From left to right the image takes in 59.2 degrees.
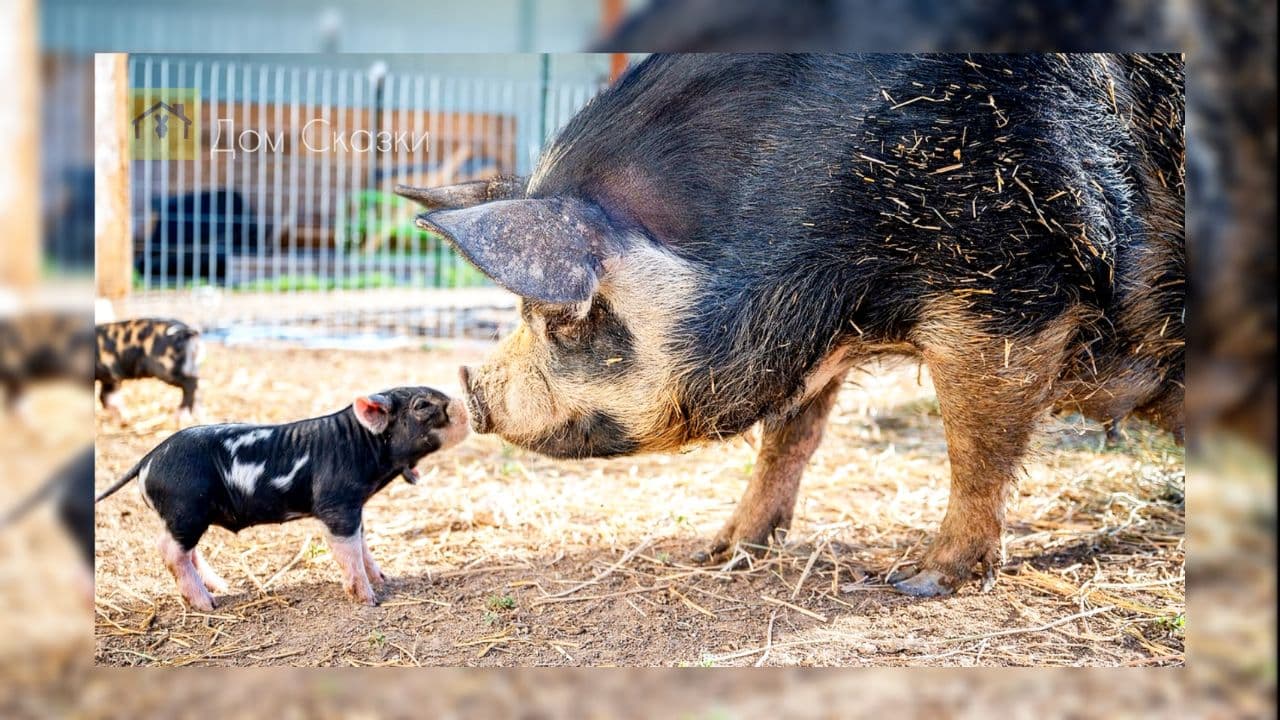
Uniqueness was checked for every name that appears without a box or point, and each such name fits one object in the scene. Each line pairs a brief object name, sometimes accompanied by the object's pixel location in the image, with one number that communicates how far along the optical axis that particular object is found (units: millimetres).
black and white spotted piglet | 2877
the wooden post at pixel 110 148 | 2998
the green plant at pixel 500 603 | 2967
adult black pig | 2775
